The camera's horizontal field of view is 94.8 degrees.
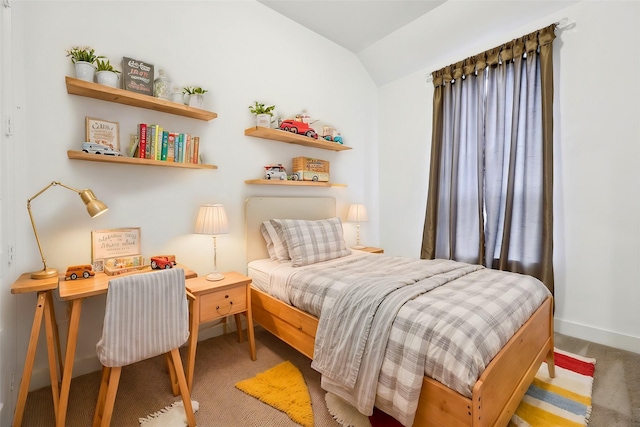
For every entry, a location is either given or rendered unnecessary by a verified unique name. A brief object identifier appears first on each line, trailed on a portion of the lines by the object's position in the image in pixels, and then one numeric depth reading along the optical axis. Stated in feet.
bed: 3.78
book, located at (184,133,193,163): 7.32
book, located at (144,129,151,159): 6.78
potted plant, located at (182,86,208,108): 7.54
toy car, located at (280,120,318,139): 9.39
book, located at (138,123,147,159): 6.70
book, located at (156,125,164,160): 6.90
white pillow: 8.63
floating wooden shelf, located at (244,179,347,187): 8.81
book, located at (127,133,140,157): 6.70
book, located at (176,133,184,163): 7.20
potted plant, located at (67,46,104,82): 6.00
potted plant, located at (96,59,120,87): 6.17
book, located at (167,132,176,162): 7.07
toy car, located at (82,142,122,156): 6.05
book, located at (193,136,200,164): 7.54
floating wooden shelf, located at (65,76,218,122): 5.90
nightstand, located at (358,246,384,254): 11.26
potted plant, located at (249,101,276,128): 8.82
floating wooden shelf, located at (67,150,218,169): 5.90
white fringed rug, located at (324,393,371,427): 5.05
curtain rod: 8.30
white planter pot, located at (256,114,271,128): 8.81
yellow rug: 5.29
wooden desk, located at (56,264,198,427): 4.69
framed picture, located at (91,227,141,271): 6.42
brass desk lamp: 5.34
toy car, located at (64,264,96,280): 5.66
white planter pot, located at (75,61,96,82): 5.99
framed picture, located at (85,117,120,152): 6.37
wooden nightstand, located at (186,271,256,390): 6.08
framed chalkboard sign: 6.67
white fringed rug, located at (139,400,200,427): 5.06
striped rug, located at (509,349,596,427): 5.12
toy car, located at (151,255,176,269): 6.51
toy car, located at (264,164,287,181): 9.20
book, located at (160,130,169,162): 6.99
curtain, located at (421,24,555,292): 8.59
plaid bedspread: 4.05
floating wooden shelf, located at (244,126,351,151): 8.74
